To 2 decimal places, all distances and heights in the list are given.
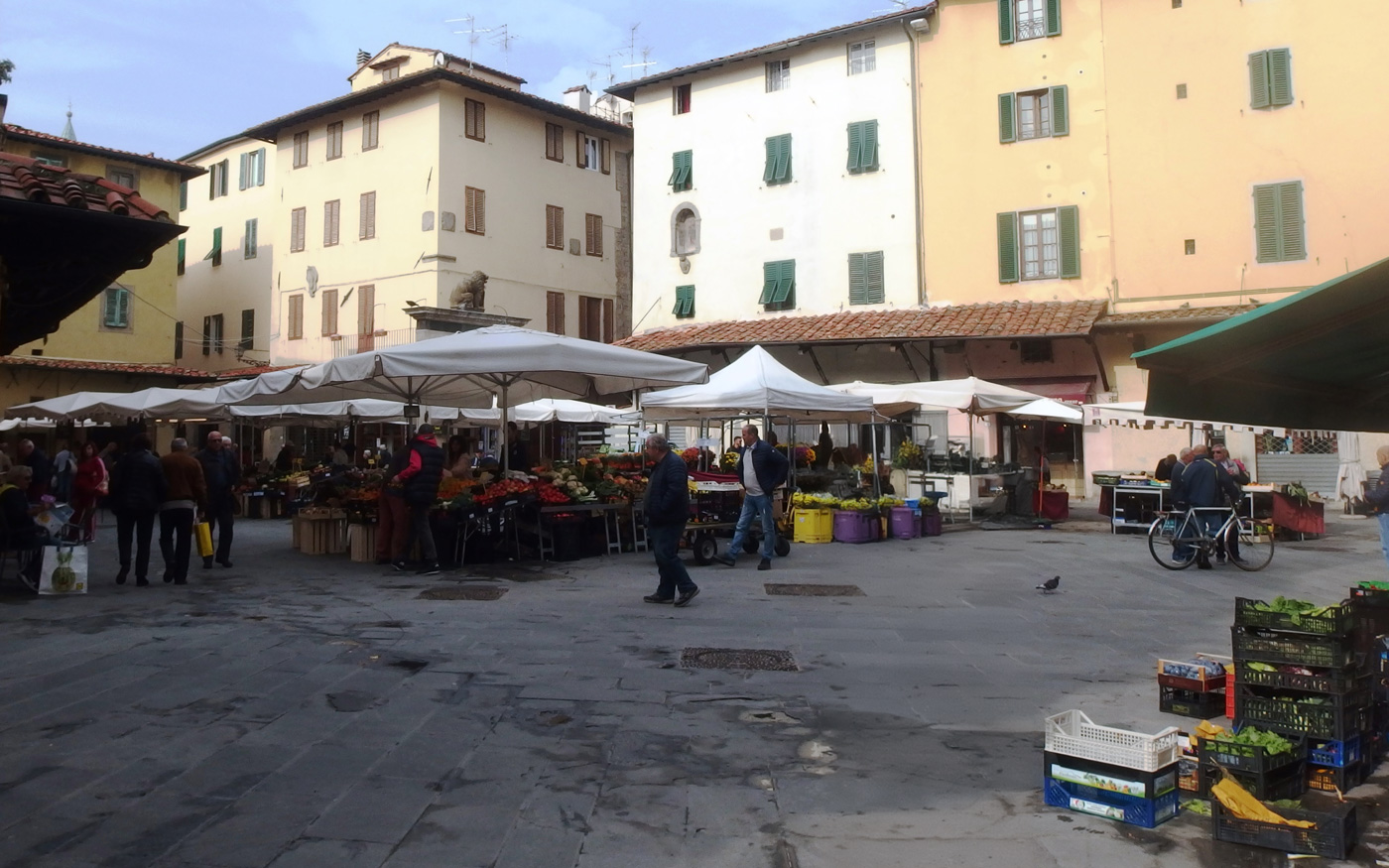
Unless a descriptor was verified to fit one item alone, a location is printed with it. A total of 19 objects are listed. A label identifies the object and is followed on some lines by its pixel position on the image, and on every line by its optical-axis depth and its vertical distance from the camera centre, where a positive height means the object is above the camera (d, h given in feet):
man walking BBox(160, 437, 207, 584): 33.60 -0.73
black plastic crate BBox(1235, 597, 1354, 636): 14.07 -2.17
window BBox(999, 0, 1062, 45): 74.64 +33.58
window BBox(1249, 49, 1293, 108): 67.26 +25.88
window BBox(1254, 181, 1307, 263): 66.74 +16.18
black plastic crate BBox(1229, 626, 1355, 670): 13.96 -2.55
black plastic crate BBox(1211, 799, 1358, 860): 11.58 -4.24
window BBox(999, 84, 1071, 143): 74.28 +26.47
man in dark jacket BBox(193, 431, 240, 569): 37.37 -0.17
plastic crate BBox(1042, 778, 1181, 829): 12.59 -4.22
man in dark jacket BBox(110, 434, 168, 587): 32.91 -0.30
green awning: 11.90 +1.49
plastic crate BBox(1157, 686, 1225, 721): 17.19 -3.98
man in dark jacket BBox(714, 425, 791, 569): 36.52 -0.23
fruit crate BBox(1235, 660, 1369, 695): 13.85 -2.96
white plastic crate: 12.65 -3.47
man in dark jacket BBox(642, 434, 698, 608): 28.71 -1.19
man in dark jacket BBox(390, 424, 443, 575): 34.81 -0.01
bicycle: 37.40 -2.60
